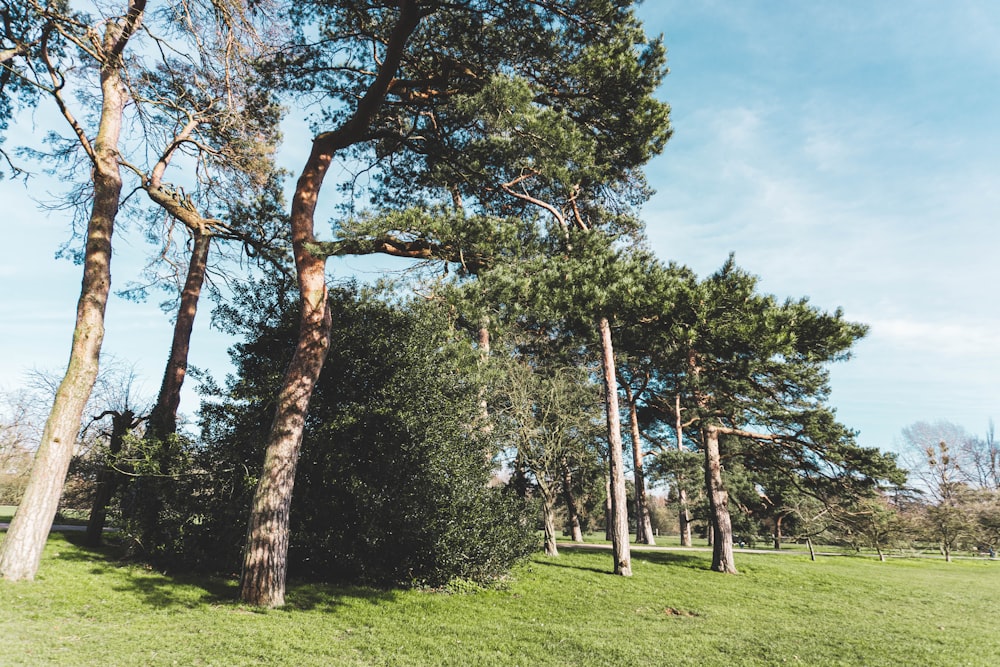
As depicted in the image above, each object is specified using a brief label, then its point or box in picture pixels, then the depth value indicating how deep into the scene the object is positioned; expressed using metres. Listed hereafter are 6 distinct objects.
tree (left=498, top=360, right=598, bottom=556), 17.95
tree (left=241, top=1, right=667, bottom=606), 7.64
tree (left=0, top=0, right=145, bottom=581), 7.53
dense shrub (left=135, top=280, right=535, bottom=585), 9.67
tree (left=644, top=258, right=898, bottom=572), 8.38
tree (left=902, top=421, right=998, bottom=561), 28.42
